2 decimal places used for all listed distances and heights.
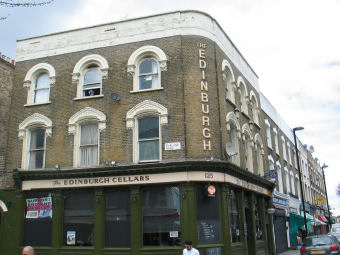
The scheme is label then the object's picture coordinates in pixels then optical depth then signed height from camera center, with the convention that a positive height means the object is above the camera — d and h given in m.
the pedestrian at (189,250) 11.07 -0.70
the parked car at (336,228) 36.90 -0.61
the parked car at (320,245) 16.46 -0.98
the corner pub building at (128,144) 15.50 +3.59
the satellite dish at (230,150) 16.66 +3.18
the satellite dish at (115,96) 17.20 +5.74
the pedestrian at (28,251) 6.66 -0.37
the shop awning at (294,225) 29.30 -0.16
